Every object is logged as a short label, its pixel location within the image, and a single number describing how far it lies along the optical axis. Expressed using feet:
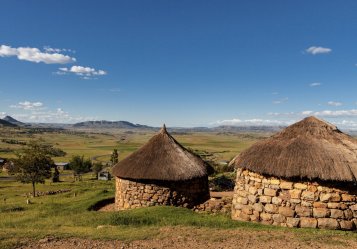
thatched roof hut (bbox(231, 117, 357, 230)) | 40.11
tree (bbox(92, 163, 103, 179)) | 245.82
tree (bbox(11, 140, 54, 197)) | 136.15
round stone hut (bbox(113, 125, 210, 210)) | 59.93
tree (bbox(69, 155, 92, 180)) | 221.46
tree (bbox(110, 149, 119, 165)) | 257.14
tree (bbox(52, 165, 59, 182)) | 201.42
